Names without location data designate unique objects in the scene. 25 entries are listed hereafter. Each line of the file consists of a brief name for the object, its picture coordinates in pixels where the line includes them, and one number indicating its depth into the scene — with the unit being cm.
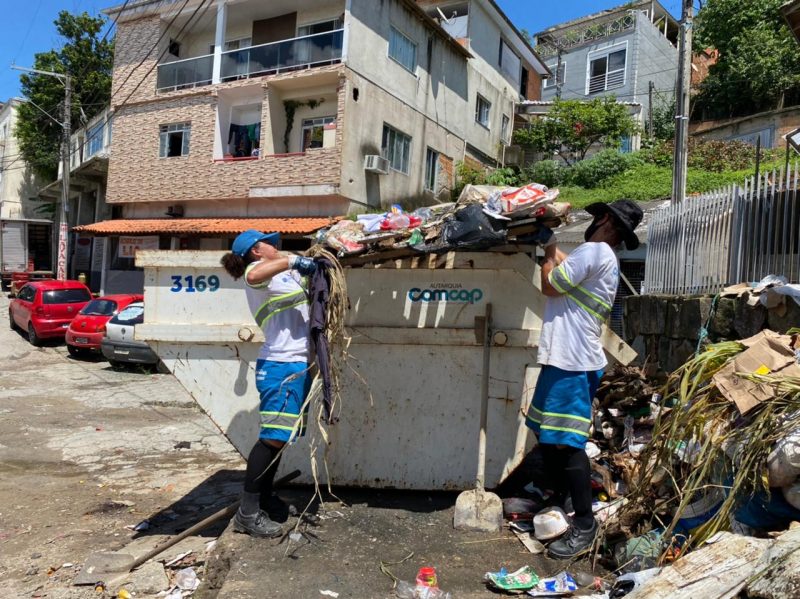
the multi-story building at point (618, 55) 2667
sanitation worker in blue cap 336
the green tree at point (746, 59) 2219
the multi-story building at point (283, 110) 1678
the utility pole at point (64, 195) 2105
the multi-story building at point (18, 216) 3056
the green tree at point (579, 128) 2067
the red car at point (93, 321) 1323
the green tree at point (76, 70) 2919
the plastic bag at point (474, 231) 337
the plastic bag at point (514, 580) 285
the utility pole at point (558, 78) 2866
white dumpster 384
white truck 3036
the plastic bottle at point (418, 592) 279
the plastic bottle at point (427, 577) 286
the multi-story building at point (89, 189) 2425
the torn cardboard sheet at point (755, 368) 290
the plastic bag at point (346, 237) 369
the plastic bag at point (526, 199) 333
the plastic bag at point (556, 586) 283
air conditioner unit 1692
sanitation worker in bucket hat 316
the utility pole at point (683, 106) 1032
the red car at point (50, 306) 1495
